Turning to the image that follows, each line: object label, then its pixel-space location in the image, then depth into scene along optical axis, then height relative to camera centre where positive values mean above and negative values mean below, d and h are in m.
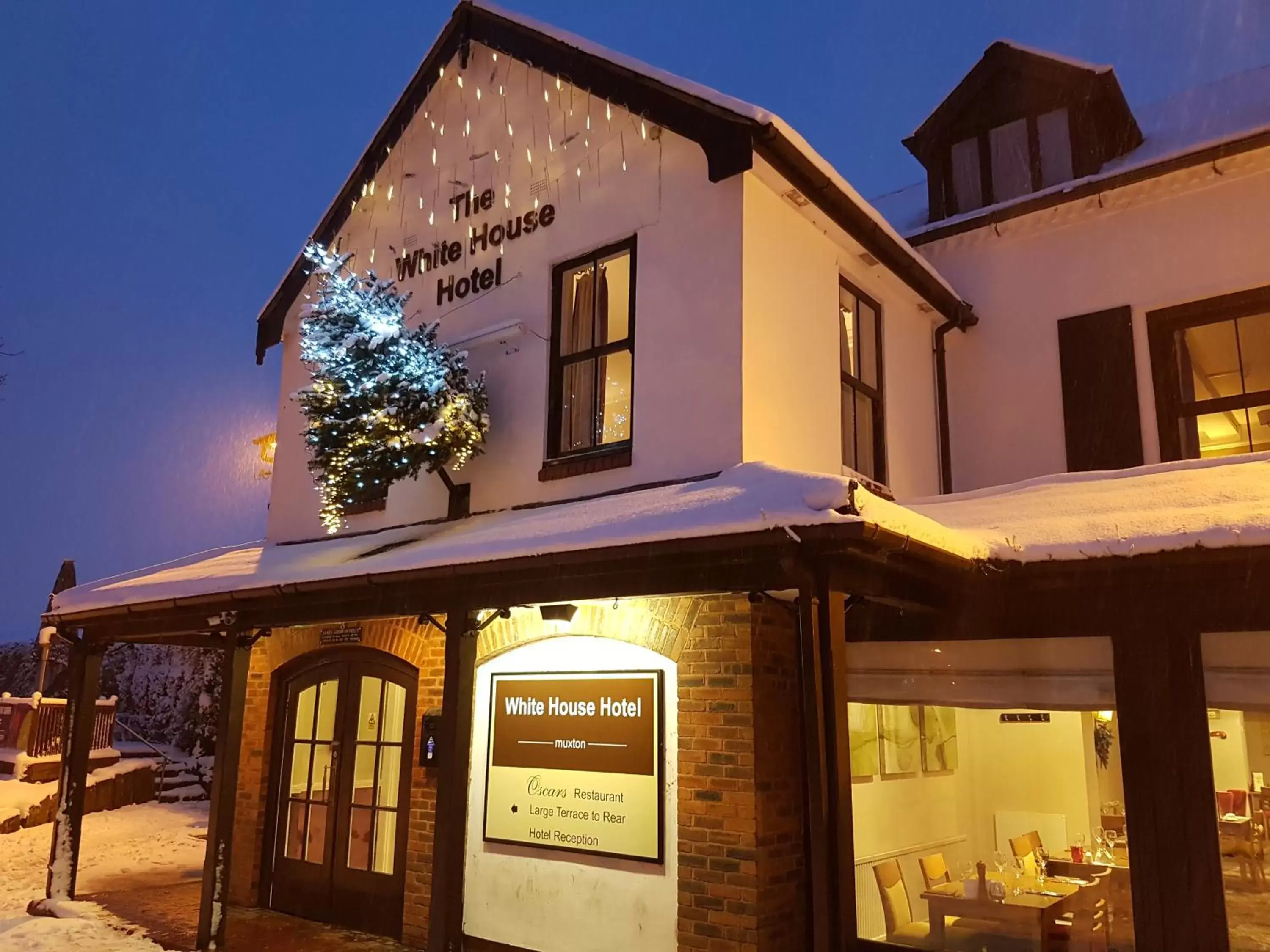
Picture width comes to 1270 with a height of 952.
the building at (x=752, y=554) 5.42 +0.81
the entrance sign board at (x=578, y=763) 6.71 -0.43
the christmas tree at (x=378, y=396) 7.56 +2.26
